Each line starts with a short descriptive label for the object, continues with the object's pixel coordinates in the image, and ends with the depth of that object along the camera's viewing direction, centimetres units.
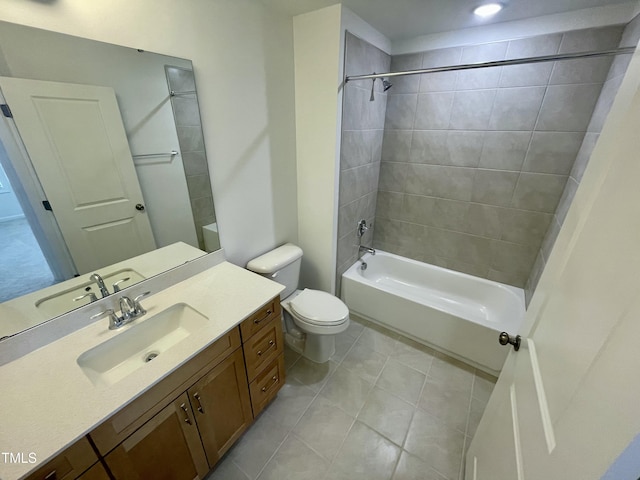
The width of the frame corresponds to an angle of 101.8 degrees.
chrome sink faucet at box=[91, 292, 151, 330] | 109
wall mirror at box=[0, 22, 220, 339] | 88
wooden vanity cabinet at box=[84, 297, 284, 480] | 85
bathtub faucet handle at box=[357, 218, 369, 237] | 238
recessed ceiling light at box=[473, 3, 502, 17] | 144
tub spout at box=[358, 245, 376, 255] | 253
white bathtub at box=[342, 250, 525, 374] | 180
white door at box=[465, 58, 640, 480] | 39
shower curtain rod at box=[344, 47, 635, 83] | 111
